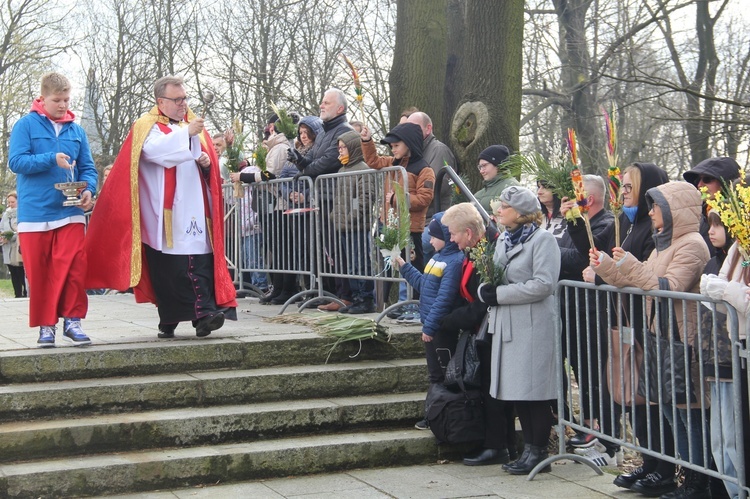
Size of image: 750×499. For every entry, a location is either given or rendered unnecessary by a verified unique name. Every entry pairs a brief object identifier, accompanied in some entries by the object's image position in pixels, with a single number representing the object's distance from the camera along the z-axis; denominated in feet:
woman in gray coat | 21.35
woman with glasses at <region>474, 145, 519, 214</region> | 26.50
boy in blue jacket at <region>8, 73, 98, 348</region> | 24.26
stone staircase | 20.79
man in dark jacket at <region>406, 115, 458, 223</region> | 30.35
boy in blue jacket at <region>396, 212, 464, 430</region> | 22.99
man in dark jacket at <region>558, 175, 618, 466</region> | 20.62
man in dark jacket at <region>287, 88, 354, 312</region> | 32.71
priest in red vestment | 26.07
